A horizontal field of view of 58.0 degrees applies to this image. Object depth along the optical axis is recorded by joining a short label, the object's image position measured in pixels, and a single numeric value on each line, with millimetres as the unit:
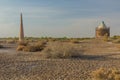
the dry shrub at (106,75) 3652
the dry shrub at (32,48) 10215
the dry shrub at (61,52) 7487
